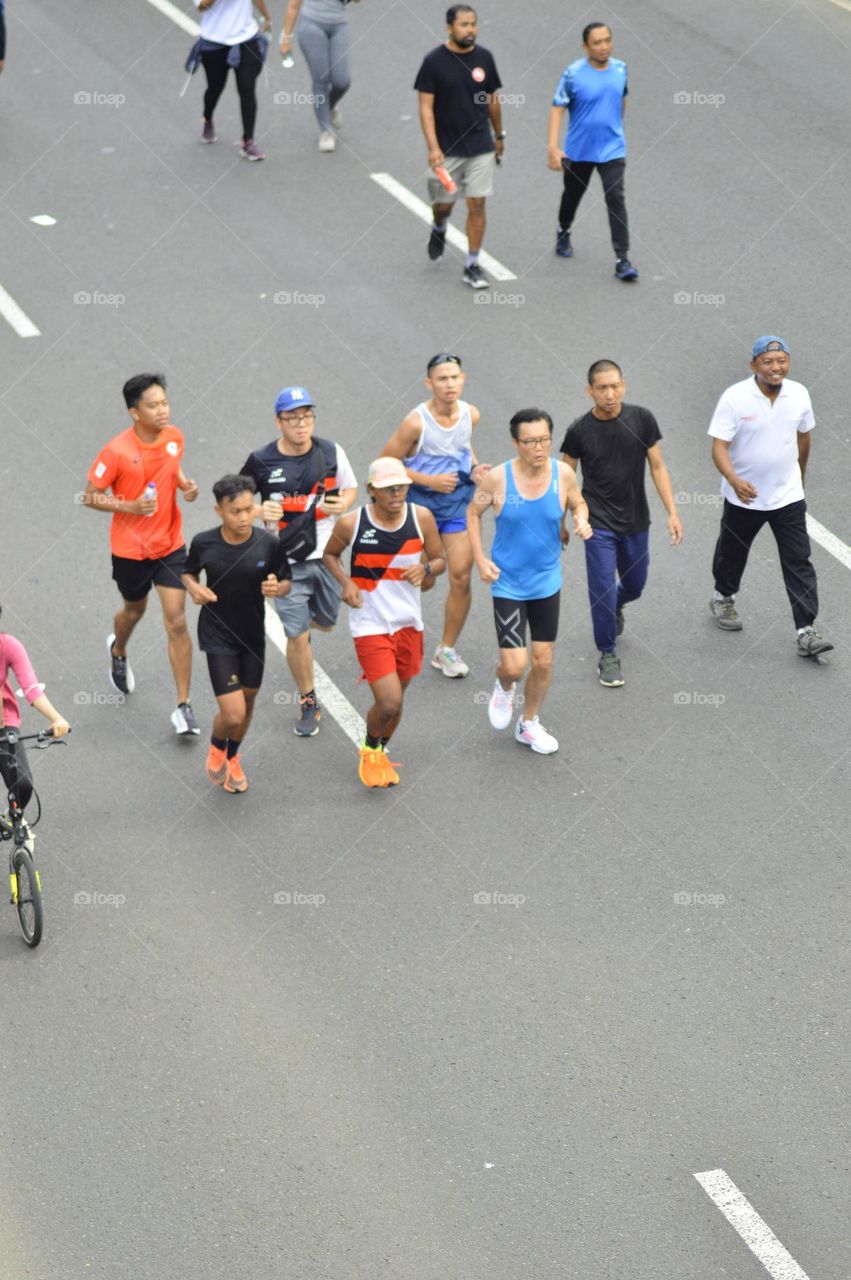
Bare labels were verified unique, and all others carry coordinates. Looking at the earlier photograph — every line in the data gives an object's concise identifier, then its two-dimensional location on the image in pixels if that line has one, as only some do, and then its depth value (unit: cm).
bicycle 1681
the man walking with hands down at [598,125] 2916
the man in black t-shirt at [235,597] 1869
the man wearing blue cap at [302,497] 1958
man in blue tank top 1941
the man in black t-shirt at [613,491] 2069
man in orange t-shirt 1973
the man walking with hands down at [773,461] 2136
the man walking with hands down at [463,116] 2881
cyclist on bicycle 1705
